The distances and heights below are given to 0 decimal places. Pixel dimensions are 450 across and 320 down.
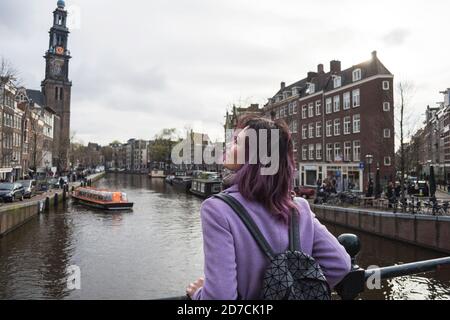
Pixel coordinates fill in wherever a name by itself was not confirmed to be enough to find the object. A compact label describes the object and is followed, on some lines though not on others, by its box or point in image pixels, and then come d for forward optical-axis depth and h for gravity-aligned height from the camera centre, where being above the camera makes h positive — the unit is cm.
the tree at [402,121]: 2596 +358
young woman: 171 -27
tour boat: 3521 -280
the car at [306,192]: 3548 -188
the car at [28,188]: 3385 -166
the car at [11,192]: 2872 -167
